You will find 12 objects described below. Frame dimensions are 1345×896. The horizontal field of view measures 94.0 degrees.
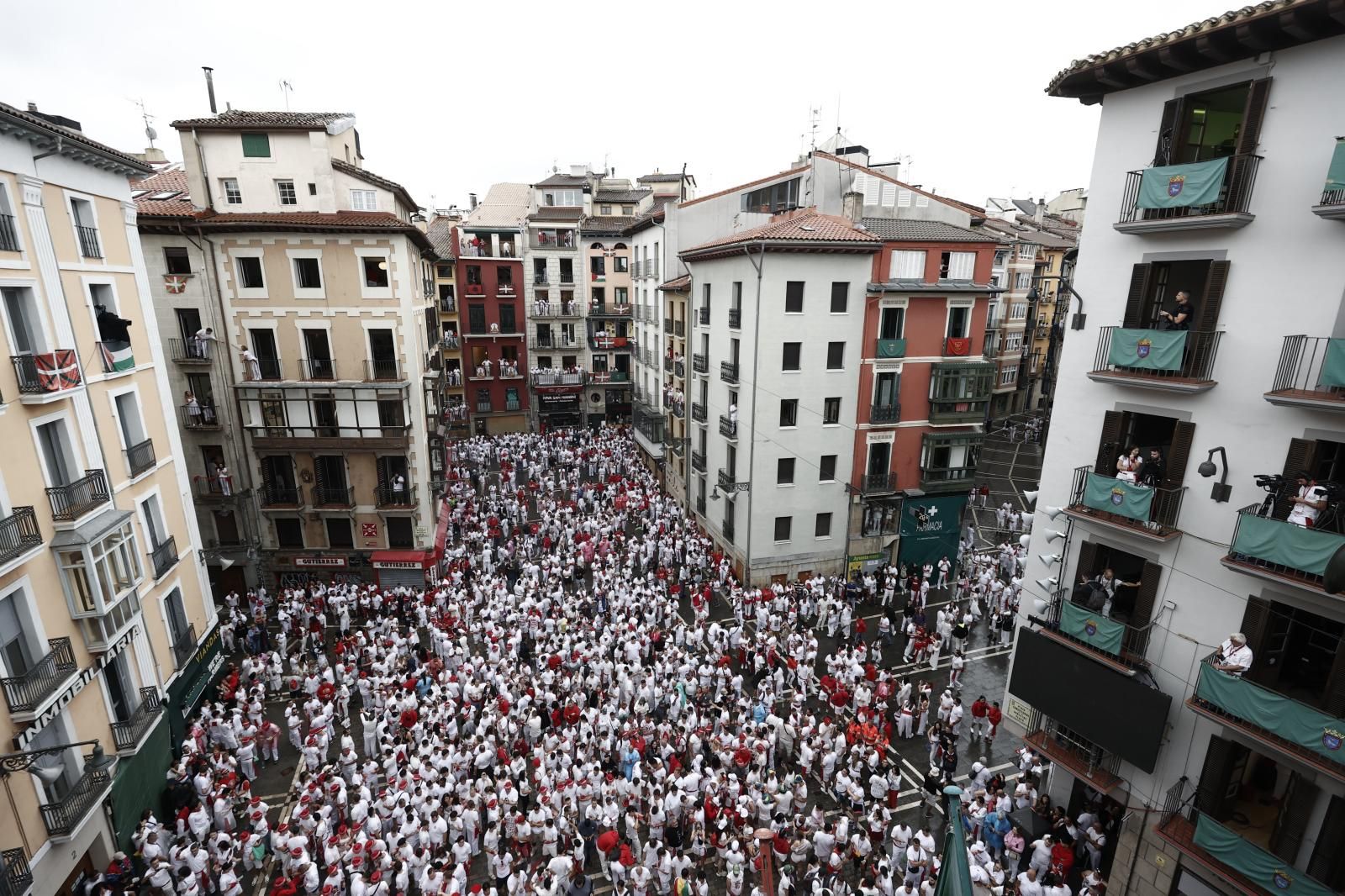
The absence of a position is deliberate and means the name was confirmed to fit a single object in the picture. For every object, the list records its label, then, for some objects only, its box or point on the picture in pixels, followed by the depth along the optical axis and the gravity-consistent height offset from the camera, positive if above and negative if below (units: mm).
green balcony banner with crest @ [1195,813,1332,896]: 10930 -9898
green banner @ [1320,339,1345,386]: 10250 -983
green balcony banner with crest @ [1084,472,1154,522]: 13242 -4150
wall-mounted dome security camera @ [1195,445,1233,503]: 12203 -3471
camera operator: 10914 -3408
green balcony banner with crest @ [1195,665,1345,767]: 10531 -7117
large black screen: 13148 -8693
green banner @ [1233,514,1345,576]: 10586 -4120
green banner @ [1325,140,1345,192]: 10195 +2132
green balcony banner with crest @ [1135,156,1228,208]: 11805 +2222
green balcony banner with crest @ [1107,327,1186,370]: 12625 -960
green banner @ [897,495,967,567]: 30219 -10769
